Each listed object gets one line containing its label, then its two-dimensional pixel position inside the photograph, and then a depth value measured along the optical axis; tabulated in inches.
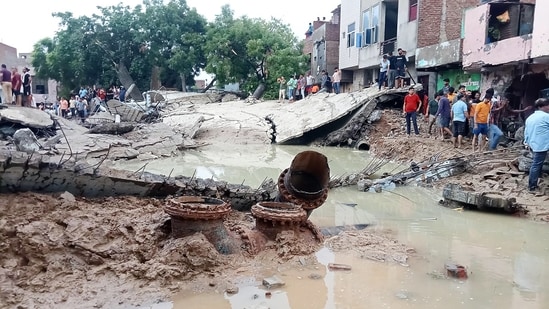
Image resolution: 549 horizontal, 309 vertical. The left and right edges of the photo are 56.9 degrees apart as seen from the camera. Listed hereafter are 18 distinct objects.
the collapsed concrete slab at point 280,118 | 729.6
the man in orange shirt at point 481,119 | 481.1
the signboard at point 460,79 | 655.8
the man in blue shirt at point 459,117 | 521.0
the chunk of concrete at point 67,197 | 216.4
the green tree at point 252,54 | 1268.5
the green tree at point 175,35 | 1393.9
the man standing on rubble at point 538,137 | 331.3
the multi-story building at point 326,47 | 1350.9
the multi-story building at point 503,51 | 539.8
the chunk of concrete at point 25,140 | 485.1
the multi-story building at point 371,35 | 847.7
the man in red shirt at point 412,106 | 619.2
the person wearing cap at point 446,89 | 599.5
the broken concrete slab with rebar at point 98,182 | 208.2
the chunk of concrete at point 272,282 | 184.8
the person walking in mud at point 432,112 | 632.4
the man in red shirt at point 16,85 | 643.1
